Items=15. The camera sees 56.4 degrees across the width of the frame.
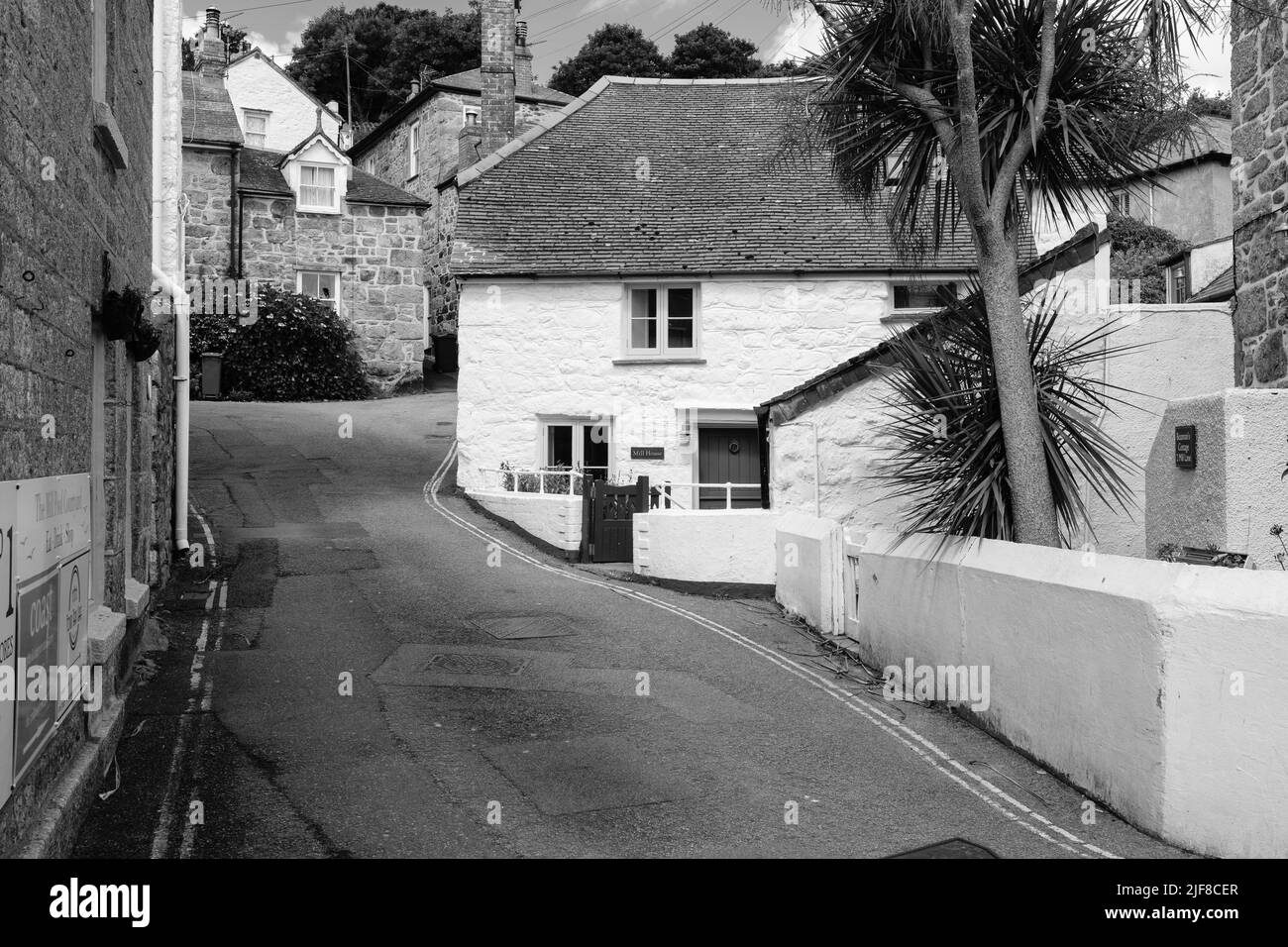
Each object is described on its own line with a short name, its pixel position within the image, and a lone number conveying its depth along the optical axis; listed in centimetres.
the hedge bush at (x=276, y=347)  3097
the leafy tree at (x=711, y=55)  5206
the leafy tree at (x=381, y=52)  5838
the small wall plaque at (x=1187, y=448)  916
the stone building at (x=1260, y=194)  1109
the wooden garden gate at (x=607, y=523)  1795
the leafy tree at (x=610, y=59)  5522
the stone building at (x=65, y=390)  521
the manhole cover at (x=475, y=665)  1039
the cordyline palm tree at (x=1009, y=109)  901
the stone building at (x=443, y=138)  3775
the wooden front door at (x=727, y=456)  2208
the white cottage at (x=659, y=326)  2172
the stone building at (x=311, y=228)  3180
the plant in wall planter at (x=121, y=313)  830
